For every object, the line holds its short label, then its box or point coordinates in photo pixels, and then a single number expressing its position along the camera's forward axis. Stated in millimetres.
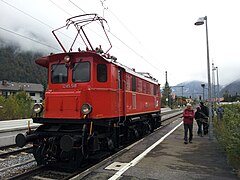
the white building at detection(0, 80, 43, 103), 82850
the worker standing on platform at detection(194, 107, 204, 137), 14352
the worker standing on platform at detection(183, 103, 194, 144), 11758
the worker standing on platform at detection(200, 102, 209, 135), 14742
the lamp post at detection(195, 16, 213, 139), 12641
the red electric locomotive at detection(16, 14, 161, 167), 7363
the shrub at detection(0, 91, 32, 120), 23534
